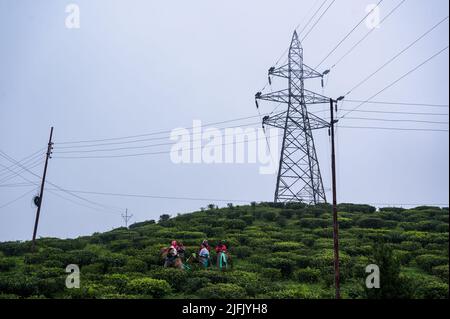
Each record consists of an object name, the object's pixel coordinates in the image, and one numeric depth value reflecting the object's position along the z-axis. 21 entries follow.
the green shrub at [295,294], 20.44
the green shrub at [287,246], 32.56
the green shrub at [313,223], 42.31
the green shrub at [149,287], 21.45
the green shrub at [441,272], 24.93
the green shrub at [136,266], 26.22
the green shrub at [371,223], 43.56
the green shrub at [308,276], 25.48
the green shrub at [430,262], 27.73
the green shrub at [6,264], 29.42
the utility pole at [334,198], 19.31
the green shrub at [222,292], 20.43
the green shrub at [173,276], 23.20
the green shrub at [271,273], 26.07
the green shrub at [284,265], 27.56
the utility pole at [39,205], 35.27
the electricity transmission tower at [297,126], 45.38
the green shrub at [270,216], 46.92
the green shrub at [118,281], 21.99
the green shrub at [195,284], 22.27
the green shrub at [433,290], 20.18
